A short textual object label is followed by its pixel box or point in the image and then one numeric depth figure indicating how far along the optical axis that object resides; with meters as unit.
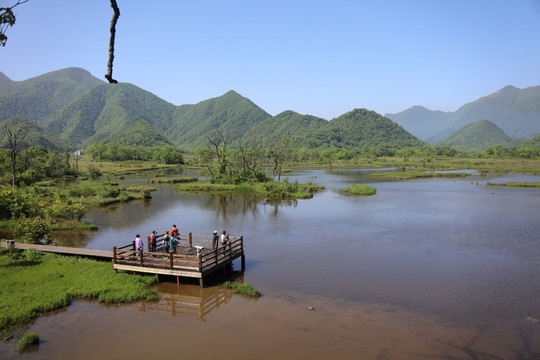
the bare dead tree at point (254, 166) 79.12
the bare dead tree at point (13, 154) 56.29
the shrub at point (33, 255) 24.23
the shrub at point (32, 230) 28.40
